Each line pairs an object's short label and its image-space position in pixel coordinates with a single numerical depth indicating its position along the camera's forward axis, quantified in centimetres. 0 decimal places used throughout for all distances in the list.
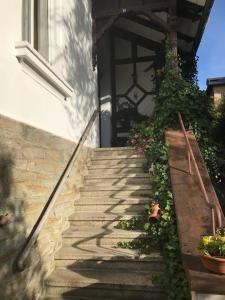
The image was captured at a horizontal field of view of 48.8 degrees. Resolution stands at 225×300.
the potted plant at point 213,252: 176
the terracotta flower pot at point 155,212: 305
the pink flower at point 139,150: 448
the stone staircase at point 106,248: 265
